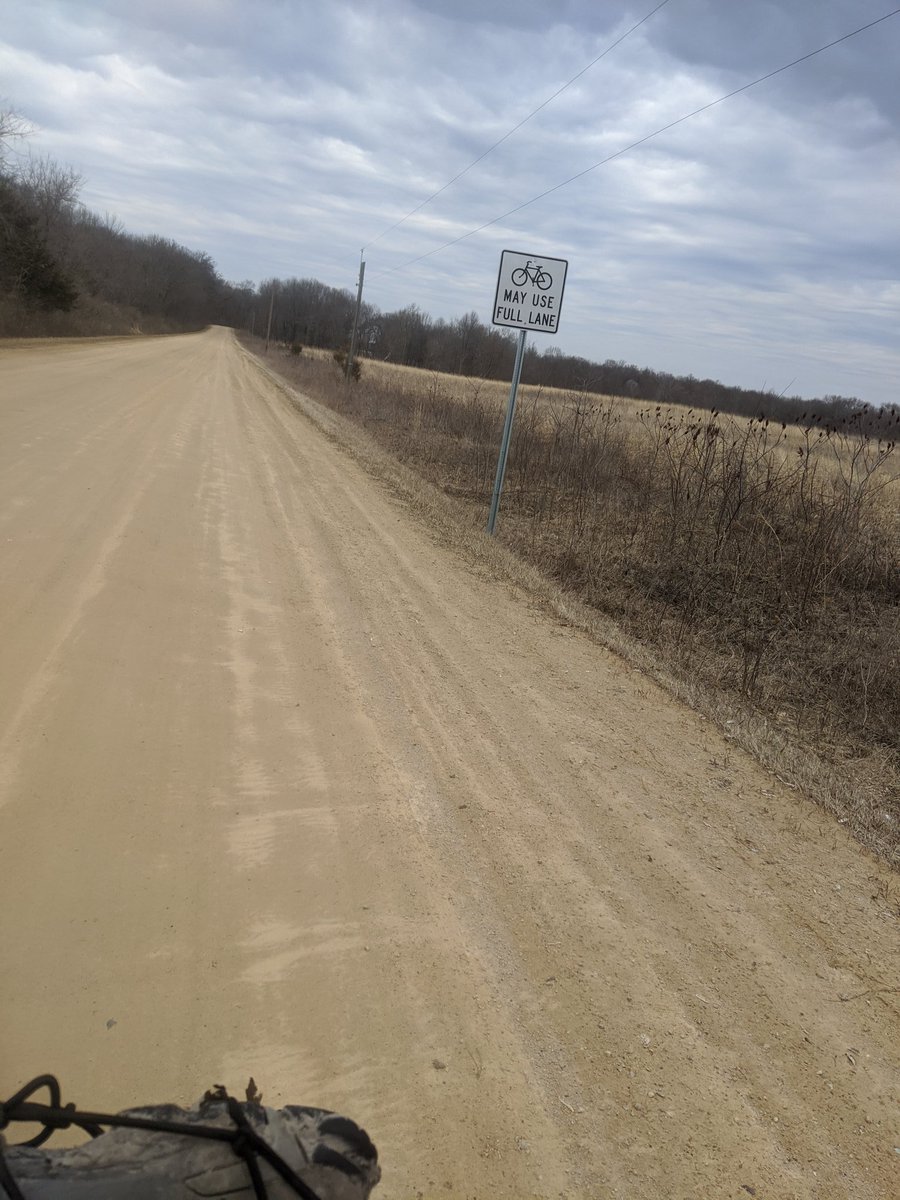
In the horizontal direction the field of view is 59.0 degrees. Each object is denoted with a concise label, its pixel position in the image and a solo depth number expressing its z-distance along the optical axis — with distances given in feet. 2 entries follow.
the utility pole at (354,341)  111.04
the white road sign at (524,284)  30.66
